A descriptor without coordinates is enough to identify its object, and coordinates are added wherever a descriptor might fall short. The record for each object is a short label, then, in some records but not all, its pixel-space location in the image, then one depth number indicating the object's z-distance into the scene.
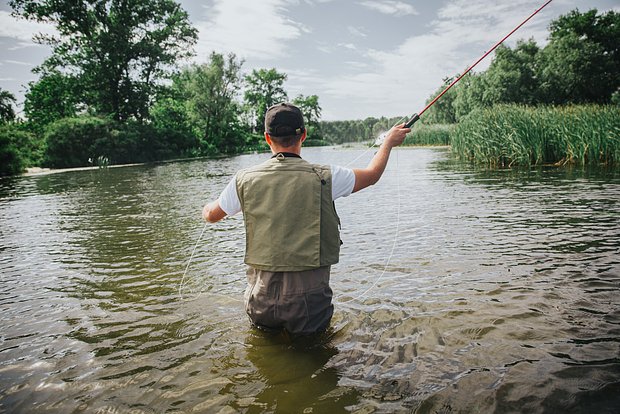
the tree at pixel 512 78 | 47.09
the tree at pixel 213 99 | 61.06
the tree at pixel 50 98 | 43.75
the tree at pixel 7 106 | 39.25
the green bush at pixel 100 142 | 34.91
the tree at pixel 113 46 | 42.28
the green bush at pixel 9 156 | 25.95
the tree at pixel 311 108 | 122.00
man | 2.92
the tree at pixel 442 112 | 96.81
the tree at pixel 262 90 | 99.56
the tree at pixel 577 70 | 47.81
